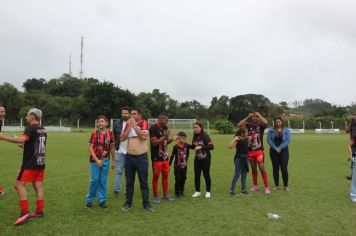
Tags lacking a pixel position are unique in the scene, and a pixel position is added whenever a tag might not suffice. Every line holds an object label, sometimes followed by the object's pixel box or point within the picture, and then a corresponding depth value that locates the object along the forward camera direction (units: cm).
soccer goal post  4489
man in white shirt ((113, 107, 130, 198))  789
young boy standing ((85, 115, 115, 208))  693
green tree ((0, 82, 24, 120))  6606
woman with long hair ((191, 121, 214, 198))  820
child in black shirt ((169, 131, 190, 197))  818
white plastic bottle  632
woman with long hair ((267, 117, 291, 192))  898
